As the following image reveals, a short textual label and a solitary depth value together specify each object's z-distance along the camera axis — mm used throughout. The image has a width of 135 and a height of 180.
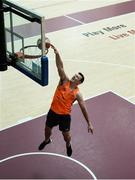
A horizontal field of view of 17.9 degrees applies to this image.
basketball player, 6316
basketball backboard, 6418
